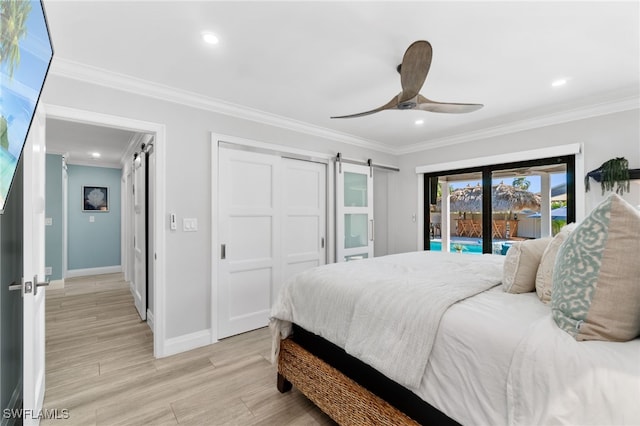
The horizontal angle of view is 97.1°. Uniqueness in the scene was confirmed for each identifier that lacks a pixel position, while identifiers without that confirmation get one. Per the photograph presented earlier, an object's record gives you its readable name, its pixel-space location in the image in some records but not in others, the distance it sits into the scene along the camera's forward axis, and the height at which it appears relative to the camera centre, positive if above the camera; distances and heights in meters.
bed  0.89 -0.52
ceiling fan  1.70 +0.87
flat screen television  0.90 +0.51
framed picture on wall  5.96 +0.30
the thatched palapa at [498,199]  3.74 +0.17
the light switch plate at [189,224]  2.79 -0.12
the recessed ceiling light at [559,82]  2.47 +1.14
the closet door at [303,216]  3.61 -0.06
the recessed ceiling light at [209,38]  1.87 +1.18
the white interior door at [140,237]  3.46 -0.32
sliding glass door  3.47 +0.10
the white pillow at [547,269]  1.31 -0.28
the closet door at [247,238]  3.06 -0.30
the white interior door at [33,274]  1.50 -0.35
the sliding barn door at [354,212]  4.10 -0.01
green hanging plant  2.81 +0.36
